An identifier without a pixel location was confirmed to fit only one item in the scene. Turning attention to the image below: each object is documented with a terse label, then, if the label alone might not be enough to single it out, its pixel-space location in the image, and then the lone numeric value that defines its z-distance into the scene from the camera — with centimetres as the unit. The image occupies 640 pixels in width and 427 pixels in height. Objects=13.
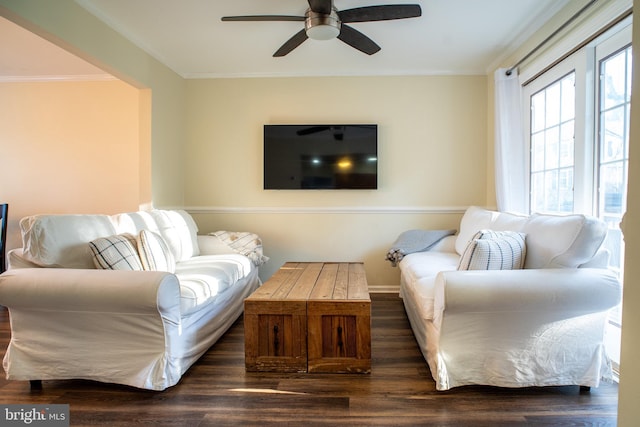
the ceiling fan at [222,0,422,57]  203
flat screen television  368
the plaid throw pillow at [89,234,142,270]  200
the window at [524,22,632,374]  196
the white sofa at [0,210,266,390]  176
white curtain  297
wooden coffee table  200
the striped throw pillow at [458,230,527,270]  192
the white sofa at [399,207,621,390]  171
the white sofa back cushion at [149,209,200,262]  287
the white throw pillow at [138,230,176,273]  223
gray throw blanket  331
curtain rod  209
